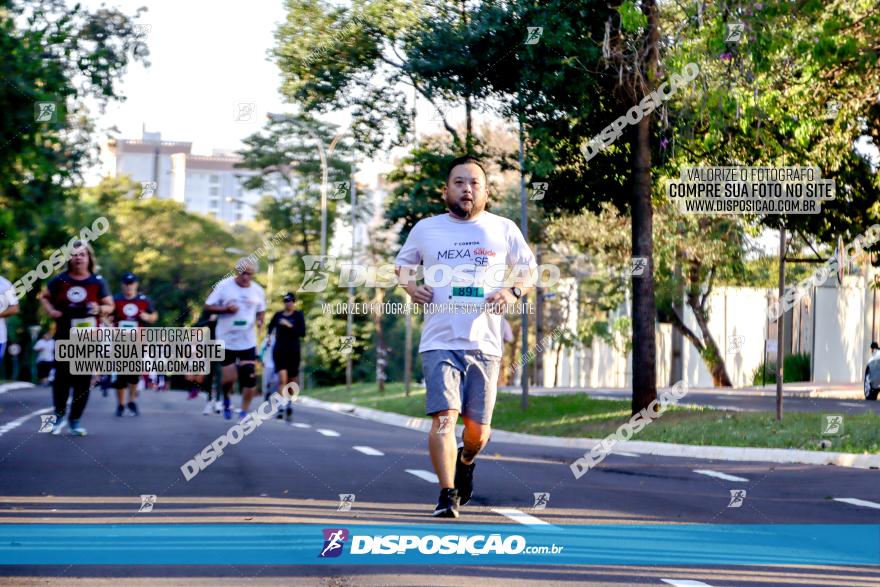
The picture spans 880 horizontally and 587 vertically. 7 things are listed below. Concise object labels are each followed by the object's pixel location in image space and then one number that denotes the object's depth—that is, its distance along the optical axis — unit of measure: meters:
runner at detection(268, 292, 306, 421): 20.03
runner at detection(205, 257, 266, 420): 17.38
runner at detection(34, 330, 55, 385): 31.45
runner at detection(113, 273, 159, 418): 17.77
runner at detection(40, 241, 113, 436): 14.38
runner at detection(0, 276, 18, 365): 11.97
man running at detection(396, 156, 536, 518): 8.15
